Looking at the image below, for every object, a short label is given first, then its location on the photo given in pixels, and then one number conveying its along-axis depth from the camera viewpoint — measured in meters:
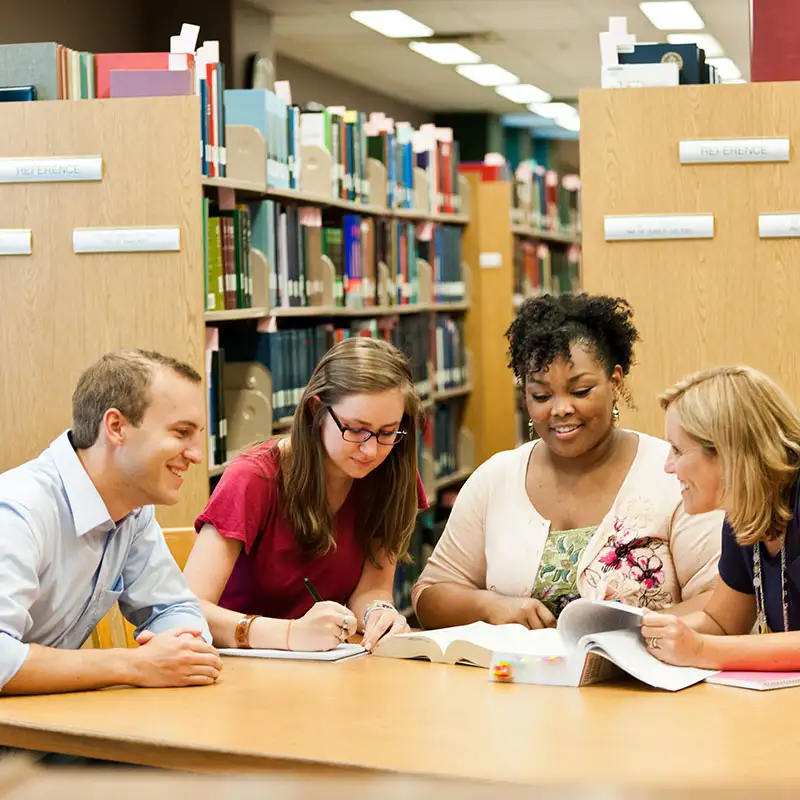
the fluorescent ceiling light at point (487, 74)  10.29
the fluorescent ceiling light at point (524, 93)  11.41
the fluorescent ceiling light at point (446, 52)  9.20
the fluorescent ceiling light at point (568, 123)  13.66
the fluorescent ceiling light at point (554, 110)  12.59
